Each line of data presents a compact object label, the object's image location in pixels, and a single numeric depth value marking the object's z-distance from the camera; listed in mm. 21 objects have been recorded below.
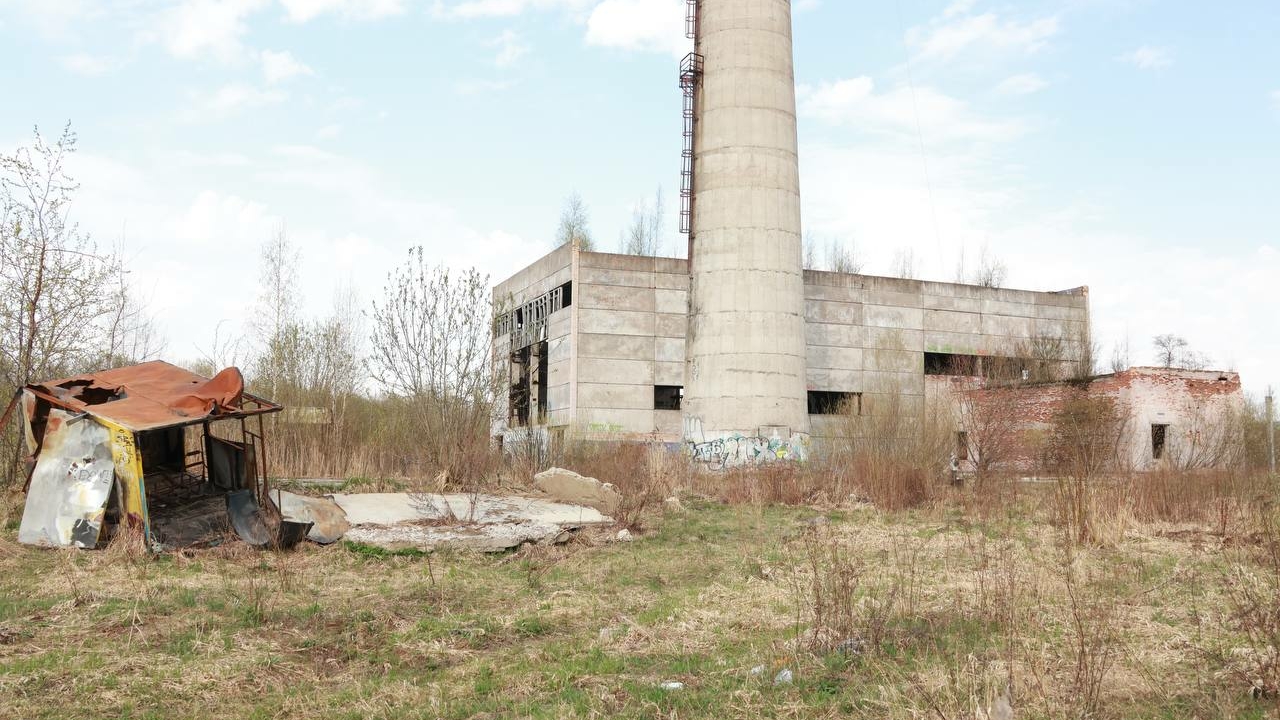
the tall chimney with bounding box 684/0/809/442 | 25500
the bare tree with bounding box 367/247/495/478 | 17688
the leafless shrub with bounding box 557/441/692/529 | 14203
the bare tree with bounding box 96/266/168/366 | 15871
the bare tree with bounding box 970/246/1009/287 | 42434
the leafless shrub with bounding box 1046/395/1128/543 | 11508
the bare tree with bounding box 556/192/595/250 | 44344
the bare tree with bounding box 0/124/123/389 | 14250
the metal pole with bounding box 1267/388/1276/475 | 25306
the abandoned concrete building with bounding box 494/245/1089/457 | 29328
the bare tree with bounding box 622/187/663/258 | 45750
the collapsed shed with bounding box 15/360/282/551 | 10172
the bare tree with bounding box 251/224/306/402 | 21500
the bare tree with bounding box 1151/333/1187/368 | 56844
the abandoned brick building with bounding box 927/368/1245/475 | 27391
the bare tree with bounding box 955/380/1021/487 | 21688
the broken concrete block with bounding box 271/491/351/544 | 11195
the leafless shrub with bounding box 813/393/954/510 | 17453
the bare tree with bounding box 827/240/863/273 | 44125
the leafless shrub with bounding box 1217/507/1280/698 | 5000
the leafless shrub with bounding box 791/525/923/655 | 6156
